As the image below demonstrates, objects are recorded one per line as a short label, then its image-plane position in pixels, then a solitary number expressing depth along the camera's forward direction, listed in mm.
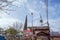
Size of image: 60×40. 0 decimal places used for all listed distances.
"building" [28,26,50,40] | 10287
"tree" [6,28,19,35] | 13930
